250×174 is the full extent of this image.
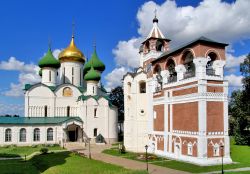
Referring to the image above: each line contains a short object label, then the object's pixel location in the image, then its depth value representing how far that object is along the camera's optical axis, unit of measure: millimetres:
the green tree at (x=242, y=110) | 32250
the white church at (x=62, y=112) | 35688
